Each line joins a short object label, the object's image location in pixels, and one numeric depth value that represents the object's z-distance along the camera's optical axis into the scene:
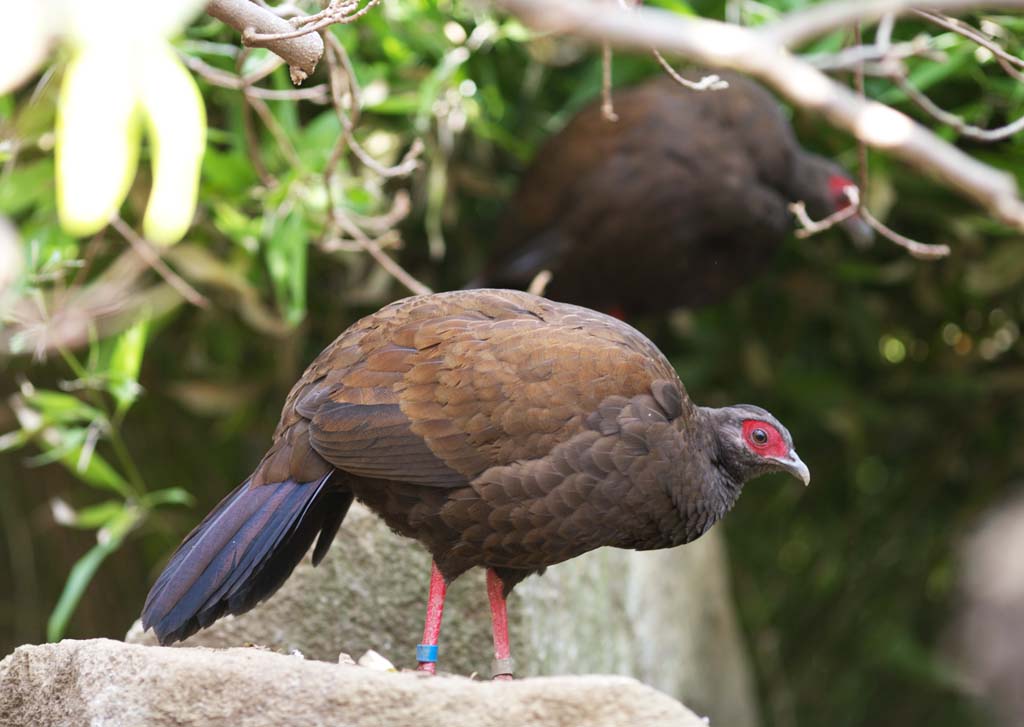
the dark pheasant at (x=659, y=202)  9.11
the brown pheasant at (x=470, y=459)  5.27
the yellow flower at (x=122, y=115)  2.13
